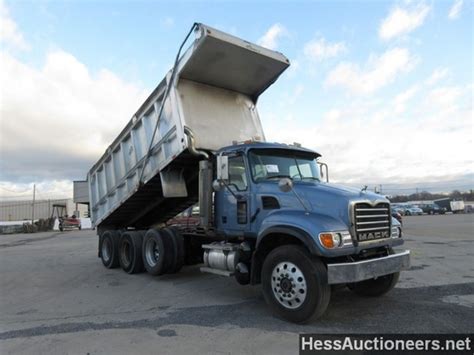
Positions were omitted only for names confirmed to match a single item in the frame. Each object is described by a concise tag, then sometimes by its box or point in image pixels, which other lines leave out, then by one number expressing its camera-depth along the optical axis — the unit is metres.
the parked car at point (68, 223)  34.53
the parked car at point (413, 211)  63.60
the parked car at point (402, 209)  62.13
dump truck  4.96
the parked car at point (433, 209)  67.88
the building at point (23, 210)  54.94
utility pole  55.40
